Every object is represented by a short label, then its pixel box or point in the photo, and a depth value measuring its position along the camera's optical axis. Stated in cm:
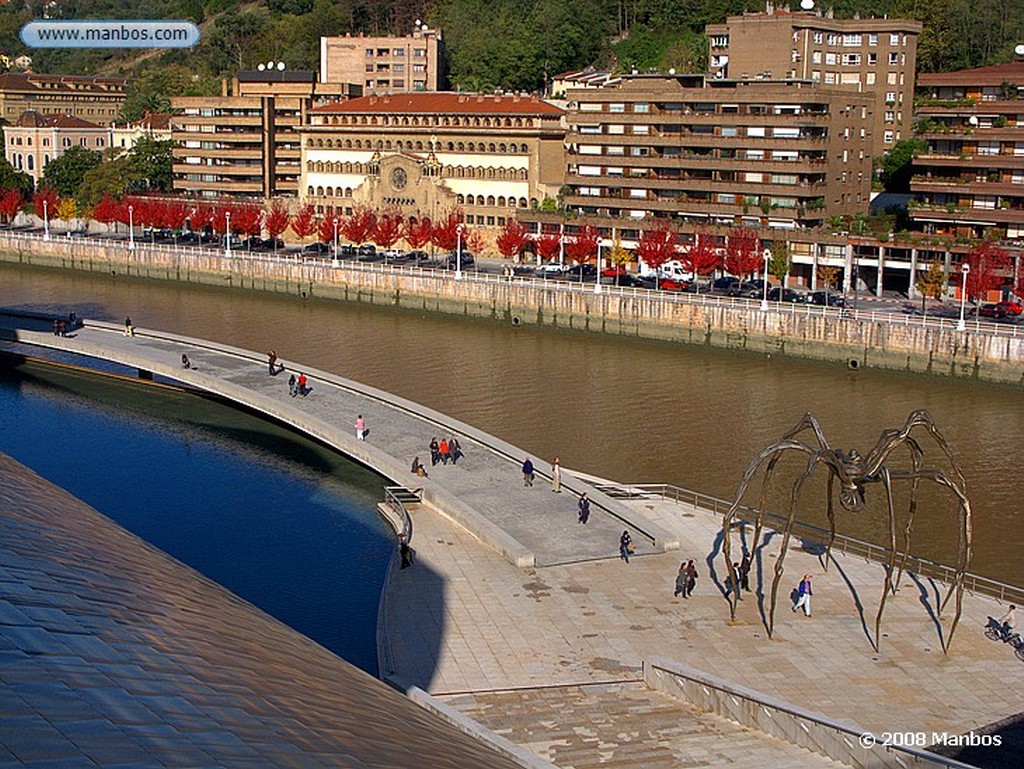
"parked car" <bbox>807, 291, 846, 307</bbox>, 7612
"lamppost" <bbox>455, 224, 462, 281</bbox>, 8716
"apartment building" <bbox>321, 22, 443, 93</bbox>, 14175
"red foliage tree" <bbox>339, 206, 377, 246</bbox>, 10319
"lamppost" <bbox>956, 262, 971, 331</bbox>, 6706
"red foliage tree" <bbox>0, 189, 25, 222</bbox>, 12812
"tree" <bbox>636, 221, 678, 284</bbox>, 8562
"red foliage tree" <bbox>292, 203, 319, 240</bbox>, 10806
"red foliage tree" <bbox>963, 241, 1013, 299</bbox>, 7369
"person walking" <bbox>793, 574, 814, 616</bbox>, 3161
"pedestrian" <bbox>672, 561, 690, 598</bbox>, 3288
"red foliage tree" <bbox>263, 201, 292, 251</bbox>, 10744
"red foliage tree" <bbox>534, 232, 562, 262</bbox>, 9431
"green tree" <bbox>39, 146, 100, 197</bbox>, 13200
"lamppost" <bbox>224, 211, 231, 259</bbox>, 10194
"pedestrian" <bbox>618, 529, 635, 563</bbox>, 3522
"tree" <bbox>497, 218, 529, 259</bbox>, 9731
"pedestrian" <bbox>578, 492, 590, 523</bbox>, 3788
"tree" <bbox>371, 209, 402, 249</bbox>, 10169
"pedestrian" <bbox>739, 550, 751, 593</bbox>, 3272
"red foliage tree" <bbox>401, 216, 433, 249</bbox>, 9912
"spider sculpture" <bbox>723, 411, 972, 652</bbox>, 2886
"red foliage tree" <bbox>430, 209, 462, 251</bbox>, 9788
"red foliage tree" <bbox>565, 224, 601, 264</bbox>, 9119
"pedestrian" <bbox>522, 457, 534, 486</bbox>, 4184
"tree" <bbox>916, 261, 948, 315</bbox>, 7556
